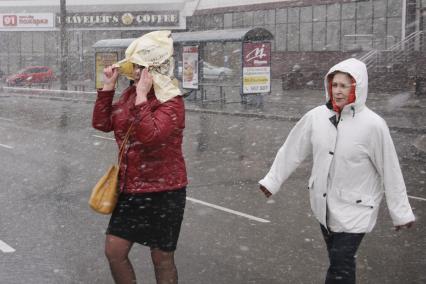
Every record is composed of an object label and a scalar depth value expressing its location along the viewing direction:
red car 43.81
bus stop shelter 23.38
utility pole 31.95
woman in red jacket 3.87
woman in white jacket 3.99
